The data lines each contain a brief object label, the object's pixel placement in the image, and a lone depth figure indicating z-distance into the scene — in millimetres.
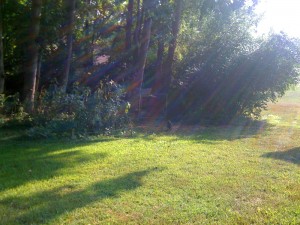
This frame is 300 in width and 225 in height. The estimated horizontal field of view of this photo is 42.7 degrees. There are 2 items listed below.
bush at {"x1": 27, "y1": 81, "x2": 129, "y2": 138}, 11062
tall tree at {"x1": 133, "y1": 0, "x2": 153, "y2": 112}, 17000
